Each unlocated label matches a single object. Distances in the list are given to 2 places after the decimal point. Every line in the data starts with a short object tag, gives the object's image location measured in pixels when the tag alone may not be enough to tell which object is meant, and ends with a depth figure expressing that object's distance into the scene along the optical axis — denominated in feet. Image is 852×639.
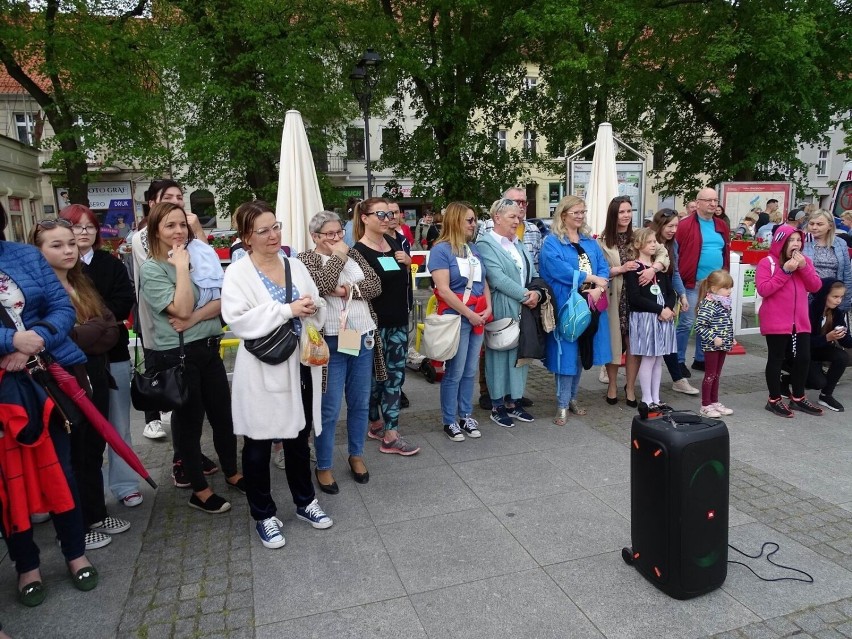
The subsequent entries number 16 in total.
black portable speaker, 9.00
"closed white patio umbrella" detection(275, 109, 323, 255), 19.29
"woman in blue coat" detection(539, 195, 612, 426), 17.28
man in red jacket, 21.97
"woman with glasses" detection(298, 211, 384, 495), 12.67
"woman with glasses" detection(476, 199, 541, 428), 16.62
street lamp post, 39.43
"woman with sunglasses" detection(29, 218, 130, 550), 10.71
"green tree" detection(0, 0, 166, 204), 47.75
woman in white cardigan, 10.46
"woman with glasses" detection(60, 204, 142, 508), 12.12
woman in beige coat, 18.63
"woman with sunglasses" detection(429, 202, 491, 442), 15.81
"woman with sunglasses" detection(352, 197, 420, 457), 13.87
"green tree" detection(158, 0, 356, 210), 42.42
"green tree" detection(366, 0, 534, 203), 45.73
